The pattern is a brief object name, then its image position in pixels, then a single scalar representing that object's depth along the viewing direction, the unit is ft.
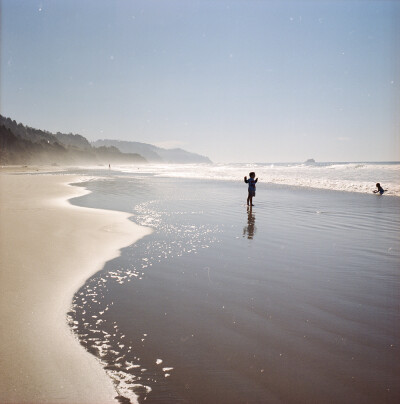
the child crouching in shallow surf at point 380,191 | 78.59
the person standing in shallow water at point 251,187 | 54.34
